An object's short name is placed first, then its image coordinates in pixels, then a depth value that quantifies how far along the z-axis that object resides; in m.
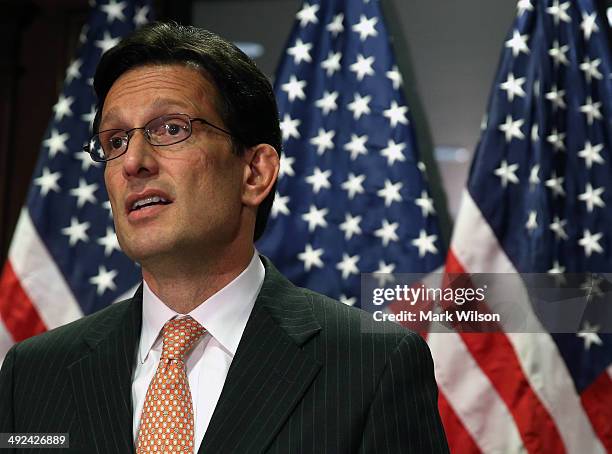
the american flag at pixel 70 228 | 3.03
